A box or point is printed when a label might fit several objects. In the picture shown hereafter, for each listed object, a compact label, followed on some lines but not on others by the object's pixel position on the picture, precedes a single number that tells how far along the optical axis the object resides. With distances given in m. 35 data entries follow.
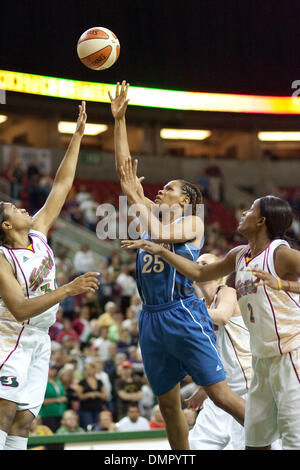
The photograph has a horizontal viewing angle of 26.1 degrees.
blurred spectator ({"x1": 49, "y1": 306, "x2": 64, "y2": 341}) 12.36
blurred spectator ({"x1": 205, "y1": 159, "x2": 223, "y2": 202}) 23.23
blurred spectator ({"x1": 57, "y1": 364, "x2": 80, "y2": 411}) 9.82
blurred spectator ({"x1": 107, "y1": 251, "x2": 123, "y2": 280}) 15.34
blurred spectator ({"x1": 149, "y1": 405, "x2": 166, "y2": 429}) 9.10
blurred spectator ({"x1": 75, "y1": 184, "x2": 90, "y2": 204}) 19.19
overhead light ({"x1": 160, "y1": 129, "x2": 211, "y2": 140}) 25.30
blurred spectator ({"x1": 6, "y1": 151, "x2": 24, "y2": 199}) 18.20
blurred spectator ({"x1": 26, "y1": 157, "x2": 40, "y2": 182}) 19.33
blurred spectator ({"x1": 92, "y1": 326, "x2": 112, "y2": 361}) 11.75
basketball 6.30
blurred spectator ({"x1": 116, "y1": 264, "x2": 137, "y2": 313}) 14.59
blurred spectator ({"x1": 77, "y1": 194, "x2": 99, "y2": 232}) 18.72
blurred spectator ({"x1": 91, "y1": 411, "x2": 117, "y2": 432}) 9.35
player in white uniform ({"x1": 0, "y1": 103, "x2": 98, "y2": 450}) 4.29
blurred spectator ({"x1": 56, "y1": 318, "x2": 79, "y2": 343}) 12.06
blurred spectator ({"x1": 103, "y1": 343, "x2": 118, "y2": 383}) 10.95
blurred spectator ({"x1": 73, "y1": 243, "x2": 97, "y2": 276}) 15.83
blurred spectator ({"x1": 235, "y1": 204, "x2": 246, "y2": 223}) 21.33
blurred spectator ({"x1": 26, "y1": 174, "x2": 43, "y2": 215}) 17.50
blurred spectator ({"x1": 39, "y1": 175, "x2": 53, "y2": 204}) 17.64
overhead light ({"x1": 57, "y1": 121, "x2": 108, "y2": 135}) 23.30
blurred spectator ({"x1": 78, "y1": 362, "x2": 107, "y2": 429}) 9.83
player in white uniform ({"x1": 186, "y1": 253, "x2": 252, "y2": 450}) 5.81
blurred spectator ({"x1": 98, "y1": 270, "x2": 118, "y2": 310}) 14.11
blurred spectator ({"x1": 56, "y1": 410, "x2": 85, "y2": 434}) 8.90
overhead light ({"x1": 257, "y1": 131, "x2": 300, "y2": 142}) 26.47
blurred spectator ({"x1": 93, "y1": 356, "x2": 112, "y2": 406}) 10.38
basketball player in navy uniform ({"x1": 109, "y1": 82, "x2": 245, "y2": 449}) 4.68
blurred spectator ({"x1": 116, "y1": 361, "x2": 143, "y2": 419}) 10.34
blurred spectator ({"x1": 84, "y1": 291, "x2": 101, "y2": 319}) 13.75
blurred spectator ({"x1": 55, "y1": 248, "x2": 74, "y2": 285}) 14.46
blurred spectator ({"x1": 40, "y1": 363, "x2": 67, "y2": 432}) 9.48
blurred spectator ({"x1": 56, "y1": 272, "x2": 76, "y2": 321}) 13.44
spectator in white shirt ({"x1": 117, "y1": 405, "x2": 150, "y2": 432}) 9.30
